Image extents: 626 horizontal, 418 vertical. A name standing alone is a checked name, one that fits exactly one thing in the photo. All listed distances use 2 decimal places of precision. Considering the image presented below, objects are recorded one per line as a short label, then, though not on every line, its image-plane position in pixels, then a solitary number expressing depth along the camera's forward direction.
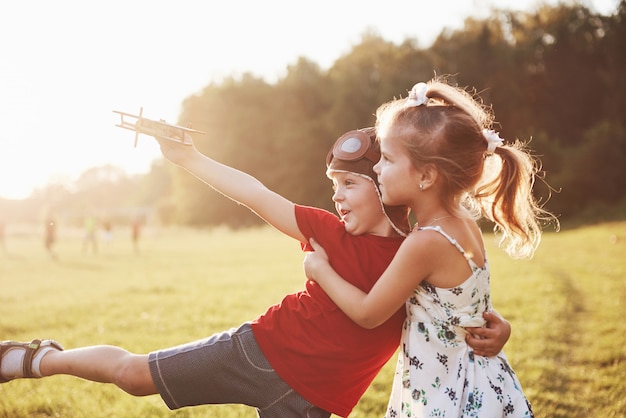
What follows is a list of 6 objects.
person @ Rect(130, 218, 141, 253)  24.85
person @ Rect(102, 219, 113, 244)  28.88
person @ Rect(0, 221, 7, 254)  26.43
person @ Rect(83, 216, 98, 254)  24.75
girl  2.32
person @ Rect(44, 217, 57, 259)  21.26
